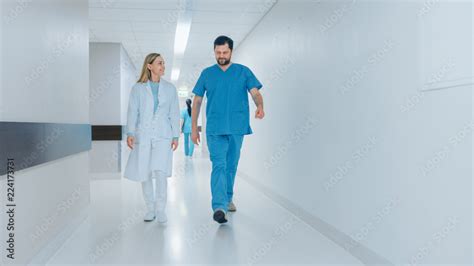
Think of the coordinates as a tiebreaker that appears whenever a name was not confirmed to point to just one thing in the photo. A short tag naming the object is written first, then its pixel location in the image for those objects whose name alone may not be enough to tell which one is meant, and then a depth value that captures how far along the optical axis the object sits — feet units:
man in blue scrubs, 11.42
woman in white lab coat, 11.42
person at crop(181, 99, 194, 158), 36.40
